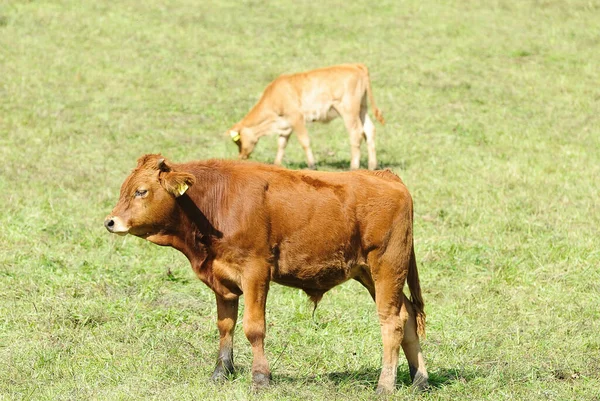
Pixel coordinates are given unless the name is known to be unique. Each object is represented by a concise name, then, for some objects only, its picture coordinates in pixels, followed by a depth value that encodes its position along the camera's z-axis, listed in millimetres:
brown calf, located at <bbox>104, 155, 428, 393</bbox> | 14414
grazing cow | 35687
